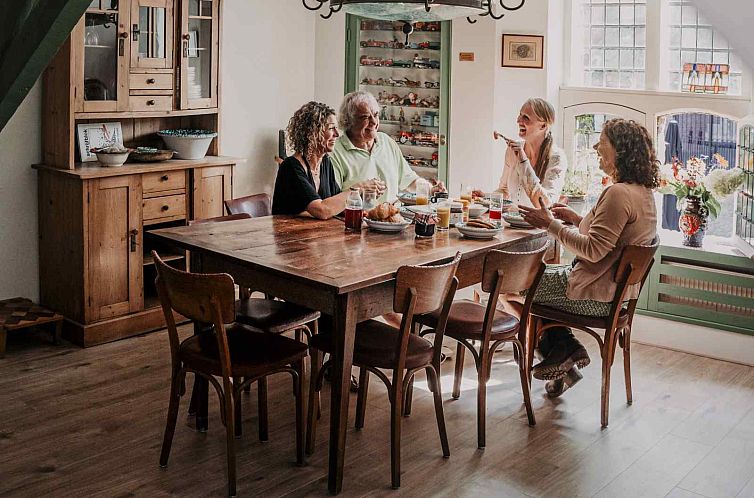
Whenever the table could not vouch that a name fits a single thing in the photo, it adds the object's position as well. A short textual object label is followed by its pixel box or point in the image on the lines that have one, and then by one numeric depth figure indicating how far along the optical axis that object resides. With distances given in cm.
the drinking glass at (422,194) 453
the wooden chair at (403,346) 320
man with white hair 483
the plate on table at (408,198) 472
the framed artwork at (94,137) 508
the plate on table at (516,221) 432
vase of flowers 508
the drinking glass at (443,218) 417
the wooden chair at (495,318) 357
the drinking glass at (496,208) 424
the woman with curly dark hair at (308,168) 430
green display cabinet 622
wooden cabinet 486
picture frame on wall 580
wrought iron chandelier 314
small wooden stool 475
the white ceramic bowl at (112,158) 493
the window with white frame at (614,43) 571
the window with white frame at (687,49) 538
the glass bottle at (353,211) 406
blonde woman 491
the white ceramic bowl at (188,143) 540
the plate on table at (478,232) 397
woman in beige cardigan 387
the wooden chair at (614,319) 387
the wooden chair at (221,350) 306
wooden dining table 316
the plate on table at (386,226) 405
